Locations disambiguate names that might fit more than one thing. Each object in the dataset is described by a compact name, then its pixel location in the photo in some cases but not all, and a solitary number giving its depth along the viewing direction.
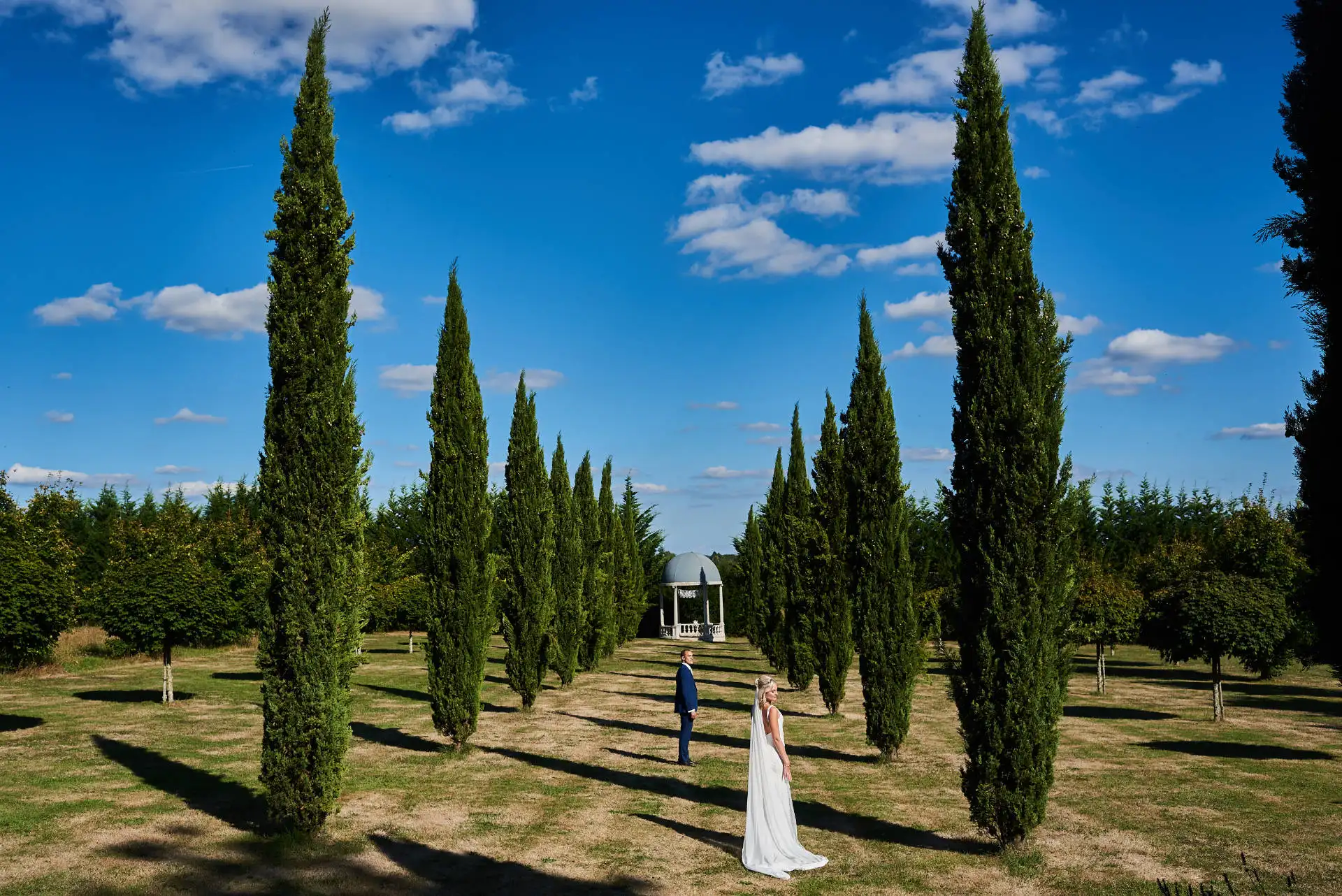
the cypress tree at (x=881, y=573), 16.61
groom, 16.22
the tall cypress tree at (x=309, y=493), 11.16
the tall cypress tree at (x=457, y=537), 16.83
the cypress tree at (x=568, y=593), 27.66
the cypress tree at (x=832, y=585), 21.92
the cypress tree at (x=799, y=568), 23.08
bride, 10.35
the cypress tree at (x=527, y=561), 22.53
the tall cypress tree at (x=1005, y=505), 10.52
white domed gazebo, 50.28
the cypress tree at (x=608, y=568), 35.25
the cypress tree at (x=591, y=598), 33.22
